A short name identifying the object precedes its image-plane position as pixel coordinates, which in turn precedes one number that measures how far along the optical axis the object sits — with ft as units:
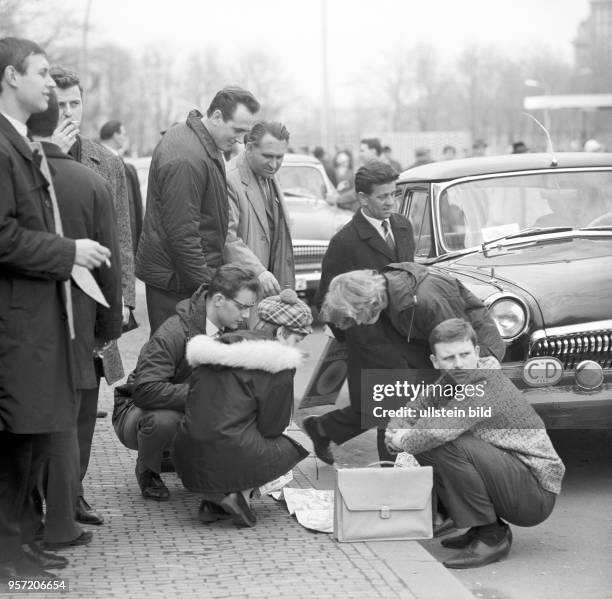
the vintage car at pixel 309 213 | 44.60
